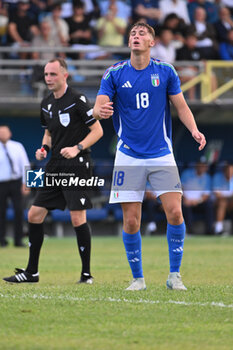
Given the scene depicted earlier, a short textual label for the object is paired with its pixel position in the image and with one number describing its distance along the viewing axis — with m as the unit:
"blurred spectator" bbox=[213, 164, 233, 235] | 20.66
